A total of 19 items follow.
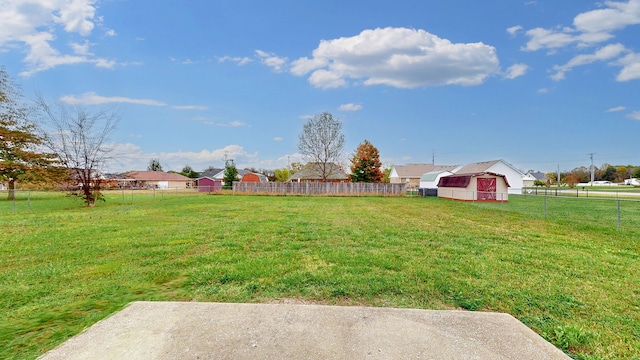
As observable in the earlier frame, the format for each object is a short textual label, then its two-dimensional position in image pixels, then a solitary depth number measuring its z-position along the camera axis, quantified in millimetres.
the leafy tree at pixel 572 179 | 64812
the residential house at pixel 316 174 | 36625
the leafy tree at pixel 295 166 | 52512
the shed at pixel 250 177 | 43641
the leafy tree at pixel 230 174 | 36719
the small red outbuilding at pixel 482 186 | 21016
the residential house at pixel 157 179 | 54181
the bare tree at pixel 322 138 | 32188
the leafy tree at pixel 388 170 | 53656
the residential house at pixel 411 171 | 53844
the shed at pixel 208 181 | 47462
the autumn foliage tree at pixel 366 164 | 35875
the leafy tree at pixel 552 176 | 74538
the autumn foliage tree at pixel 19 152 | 21500
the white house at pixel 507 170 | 33641
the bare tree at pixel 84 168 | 15672
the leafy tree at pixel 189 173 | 66938
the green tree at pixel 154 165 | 71500
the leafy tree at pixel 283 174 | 52503
